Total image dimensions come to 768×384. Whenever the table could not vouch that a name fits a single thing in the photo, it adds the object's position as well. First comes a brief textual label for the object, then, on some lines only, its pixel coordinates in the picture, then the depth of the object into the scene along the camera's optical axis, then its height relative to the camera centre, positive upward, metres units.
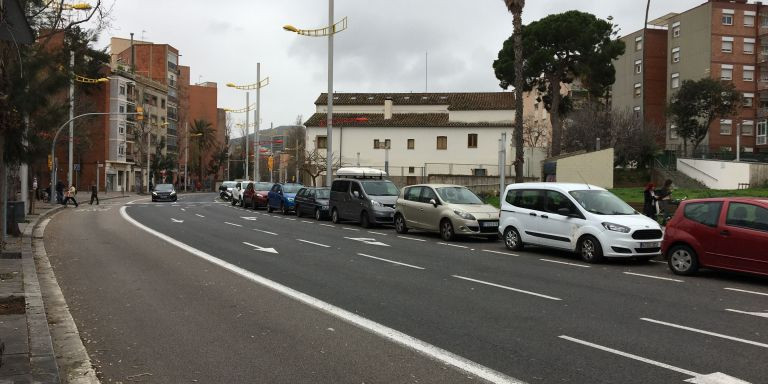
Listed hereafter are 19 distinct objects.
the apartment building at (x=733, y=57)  62.03 +12.29
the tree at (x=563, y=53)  51.22 +10.43
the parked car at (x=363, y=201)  22.92 -0.82
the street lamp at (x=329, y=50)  31.77 +6.40
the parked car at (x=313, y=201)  27.39 -1.04
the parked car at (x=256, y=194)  36.25 -0.97
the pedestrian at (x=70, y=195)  39.38 -1.19
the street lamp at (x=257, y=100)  54.12 +6.54
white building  66.81 +5.11
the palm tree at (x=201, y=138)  102.25 +6.45
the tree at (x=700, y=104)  51.50 +6.39
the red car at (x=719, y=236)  10.73 -0.95
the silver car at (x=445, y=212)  18.17 -0.97
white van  13.40 -0.94
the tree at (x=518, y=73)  23.16 +3.90
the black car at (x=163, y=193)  49.66 -1.27
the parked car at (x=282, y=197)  31.61 -0.97
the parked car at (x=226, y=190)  53.72 -1.07
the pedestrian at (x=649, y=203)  20.62 -0.70
